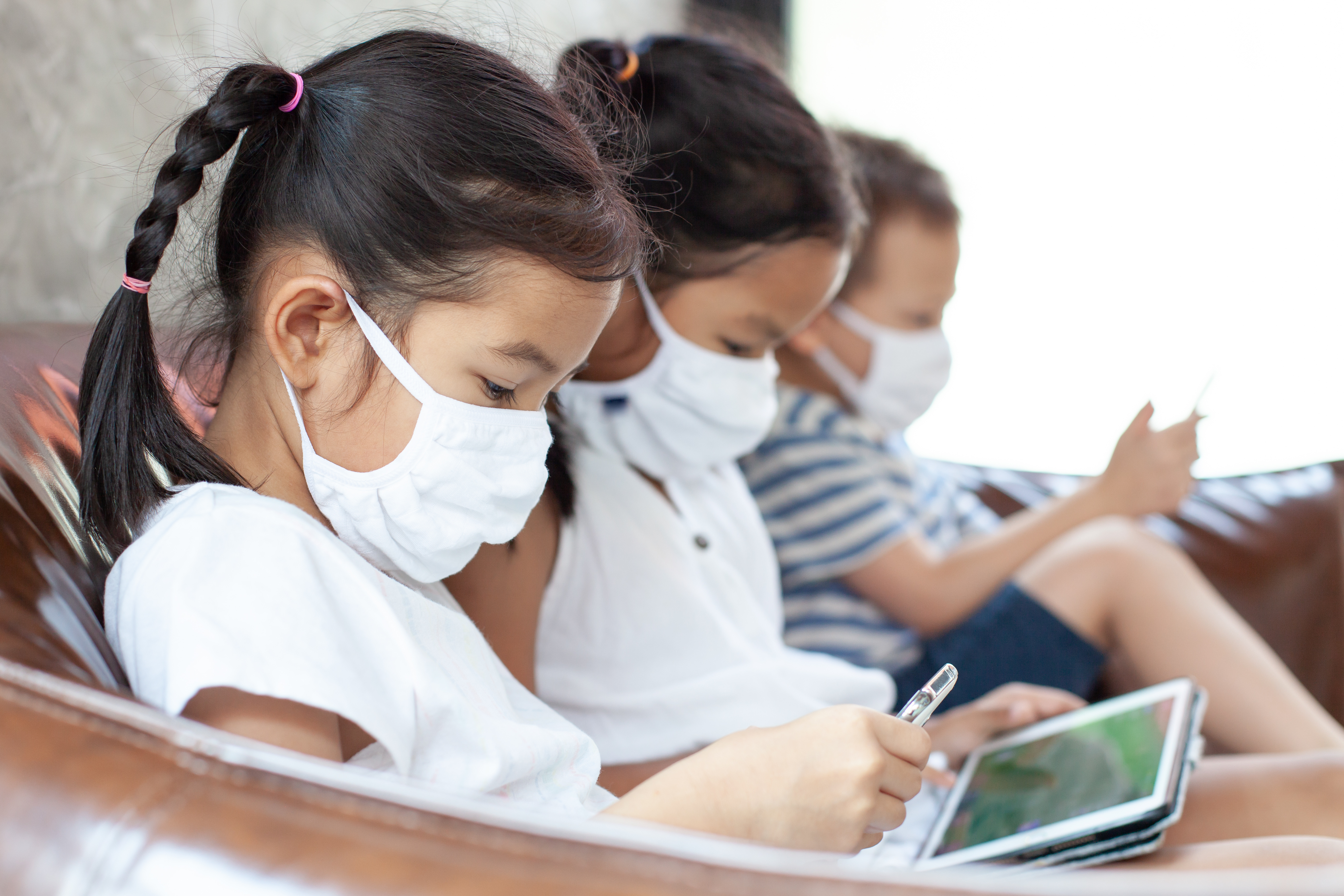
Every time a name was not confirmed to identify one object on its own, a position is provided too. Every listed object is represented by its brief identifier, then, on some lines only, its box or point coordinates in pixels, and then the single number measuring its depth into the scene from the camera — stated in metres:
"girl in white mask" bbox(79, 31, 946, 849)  0.58
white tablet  0.80
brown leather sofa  0.33
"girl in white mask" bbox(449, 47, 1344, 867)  0.93
